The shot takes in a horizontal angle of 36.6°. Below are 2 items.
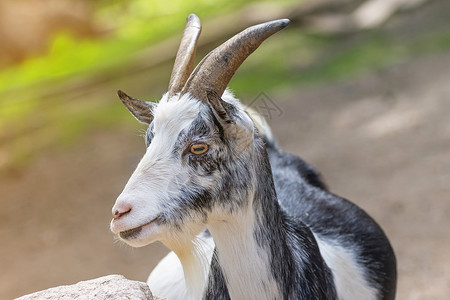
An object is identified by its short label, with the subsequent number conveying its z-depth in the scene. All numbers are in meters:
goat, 2.68
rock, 2.65
